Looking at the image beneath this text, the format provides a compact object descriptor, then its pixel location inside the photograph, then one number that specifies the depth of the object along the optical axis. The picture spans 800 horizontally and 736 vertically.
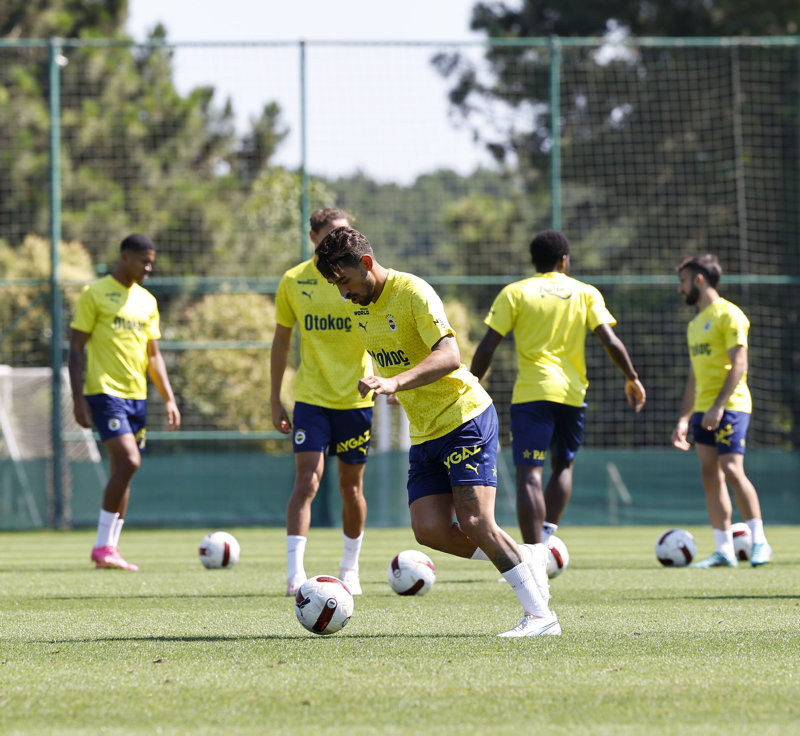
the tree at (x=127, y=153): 52.87
